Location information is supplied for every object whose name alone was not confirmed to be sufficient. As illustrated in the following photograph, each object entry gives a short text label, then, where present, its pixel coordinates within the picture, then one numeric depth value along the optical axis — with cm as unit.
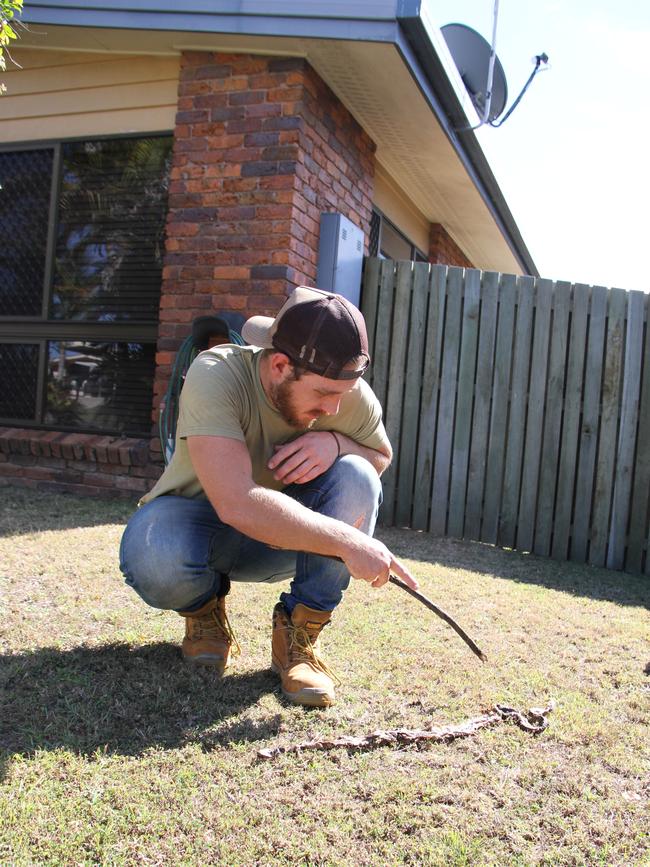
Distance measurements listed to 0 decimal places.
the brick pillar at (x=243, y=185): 488
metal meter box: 515
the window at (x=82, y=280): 553
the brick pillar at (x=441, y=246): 868
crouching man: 197
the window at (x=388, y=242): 695
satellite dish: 689
